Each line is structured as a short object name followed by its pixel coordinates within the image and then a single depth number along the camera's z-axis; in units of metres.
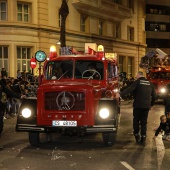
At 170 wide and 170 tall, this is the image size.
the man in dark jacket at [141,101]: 10.43
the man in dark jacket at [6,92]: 10.11
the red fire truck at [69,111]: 9.49
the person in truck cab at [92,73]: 11.28
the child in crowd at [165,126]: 10.76
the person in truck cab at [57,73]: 11.25
